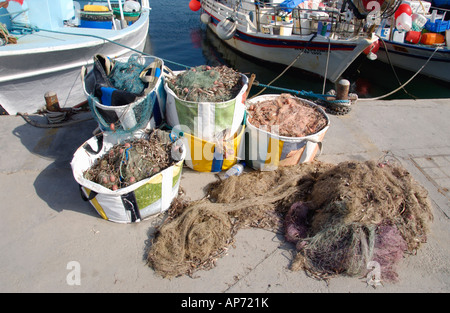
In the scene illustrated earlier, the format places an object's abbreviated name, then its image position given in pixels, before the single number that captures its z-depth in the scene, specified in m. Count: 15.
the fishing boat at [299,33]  9.56
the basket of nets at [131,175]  3.21
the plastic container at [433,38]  10.73
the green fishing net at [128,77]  4.07
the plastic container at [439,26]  10.83
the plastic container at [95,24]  8.14
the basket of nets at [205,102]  3.78
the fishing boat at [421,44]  10.66
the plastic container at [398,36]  11.51
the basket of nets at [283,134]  4.08
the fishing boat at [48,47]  6.24
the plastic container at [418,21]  10.43
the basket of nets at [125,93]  3.76
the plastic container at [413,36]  11.06
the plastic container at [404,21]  9.70
